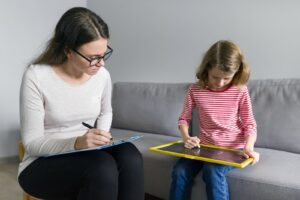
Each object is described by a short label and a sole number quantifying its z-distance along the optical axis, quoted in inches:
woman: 37.5
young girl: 53.4
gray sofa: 48.4
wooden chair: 48.0
